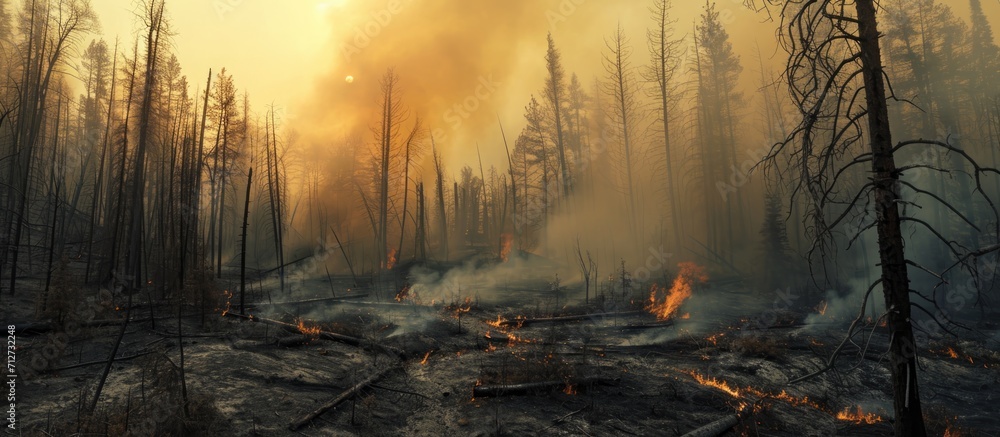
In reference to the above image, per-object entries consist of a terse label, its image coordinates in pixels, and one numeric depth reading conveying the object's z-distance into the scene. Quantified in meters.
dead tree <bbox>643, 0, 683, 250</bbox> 28.89
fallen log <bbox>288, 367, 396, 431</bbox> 6.81
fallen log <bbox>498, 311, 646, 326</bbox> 16.89
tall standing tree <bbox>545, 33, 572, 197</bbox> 34.91
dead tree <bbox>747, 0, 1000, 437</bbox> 4.46
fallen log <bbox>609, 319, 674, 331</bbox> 16.31
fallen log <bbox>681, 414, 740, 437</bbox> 6.89
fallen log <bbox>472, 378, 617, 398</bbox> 8.63
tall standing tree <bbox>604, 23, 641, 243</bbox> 31.52
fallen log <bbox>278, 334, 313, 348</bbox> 11.30
